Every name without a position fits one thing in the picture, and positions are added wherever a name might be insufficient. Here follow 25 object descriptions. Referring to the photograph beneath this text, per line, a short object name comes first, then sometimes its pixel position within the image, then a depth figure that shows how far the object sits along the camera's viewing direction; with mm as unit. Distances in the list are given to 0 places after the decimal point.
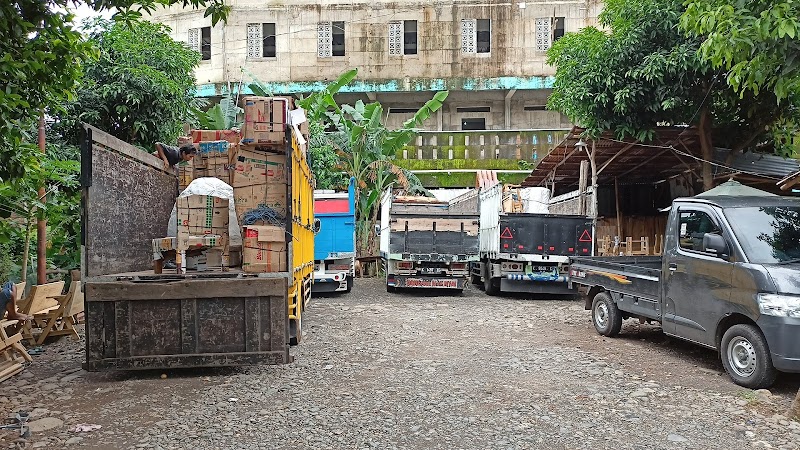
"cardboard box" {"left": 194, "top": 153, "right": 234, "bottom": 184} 8305
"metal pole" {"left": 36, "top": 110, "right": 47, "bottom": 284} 8547
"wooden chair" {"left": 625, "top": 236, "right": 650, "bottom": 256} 17562
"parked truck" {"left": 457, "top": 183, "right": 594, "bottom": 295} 13398
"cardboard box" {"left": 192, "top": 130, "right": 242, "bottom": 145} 8562
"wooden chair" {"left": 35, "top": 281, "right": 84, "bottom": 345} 8602
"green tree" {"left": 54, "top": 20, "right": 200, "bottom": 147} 10820
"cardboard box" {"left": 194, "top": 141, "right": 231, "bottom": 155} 8430
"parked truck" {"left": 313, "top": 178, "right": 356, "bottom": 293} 14195
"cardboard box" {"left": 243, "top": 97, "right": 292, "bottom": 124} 7008
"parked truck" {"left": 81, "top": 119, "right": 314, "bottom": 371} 6008
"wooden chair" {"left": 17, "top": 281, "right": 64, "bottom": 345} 7910
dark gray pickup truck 5645
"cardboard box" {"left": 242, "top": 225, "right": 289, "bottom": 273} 6879
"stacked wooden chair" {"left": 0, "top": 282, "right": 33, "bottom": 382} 6621
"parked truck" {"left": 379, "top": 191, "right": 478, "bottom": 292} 13969
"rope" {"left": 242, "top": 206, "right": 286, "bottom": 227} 7273
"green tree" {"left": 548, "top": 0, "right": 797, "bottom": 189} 10859
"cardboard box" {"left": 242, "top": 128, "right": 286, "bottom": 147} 7055
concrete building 26250
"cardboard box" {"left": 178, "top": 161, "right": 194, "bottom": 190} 8555
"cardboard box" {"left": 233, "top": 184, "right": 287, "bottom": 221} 7391
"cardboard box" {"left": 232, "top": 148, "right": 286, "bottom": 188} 7363
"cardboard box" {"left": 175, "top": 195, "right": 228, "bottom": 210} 7379
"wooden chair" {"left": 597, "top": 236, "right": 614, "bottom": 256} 18625
